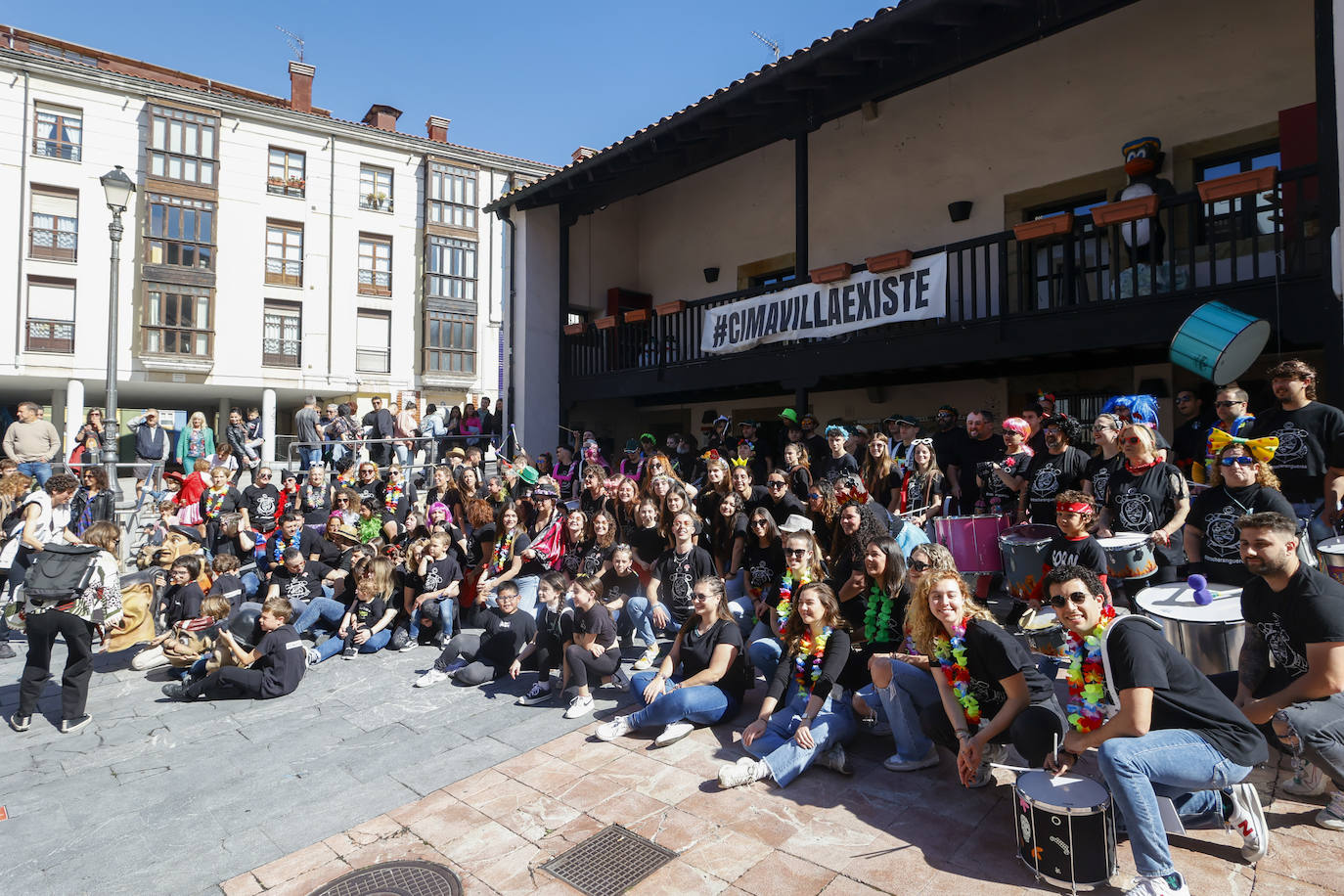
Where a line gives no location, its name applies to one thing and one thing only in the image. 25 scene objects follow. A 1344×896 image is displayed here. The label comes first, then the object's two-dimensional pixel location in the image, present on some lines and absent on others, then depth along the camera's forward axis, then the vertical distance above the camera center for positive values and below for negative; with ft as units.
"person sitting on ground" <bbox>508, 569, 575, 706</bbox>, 18.95 -4.63
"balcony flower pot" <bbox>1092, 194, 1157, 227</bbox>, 22.61 +8.24
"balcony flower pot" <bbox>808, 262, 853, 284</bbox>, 30.53 +8.33
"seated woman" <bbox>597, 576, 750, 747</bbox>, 15.46 -4.76
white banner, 28.25 +6.92
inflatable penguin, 23.21 +9.84
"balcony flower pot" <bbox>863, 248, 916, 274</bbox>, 28.60 +8.29
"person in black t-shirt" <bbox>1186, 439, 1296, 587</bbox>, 13.23 -0.70
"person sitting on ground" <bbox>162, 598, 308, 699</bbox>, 19.89 -5.72
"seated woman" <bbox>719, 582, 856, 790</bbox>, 13.10 -4.73
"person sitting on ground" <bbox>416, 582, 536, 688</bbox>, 20.74 -5.24
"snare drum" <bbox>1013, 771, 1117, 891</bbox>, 9.17 -4.72
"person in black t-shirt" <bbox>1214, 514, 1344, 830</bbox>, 9.79 -2.66
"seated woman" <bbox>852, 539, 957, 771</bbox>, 13.14 -4.10
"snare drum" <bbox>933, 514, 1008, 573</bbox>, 17.74 -1.86
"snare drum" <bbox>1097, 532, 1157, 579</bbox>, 14.08 -1.78
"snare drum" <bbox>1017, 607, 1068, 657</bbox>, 13.03 -3.03
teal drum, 19.16 +3.42
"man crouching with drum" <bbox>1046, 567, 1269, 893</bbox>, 9.25 -3.69
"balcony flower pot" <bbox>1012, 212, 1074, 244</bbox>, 24.48 +8.30
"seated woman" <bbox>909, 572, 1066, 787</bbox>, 11.34 -3.67
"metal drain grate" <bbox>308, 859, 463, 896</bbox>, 10.81 -6.37
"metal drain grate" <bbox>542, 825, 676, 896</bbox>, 10.60 -6.10
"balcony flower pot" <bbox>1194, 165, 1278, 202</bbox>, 20.56 +8.24
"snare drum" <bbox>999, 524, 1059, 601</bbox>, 15.23 -1.90
